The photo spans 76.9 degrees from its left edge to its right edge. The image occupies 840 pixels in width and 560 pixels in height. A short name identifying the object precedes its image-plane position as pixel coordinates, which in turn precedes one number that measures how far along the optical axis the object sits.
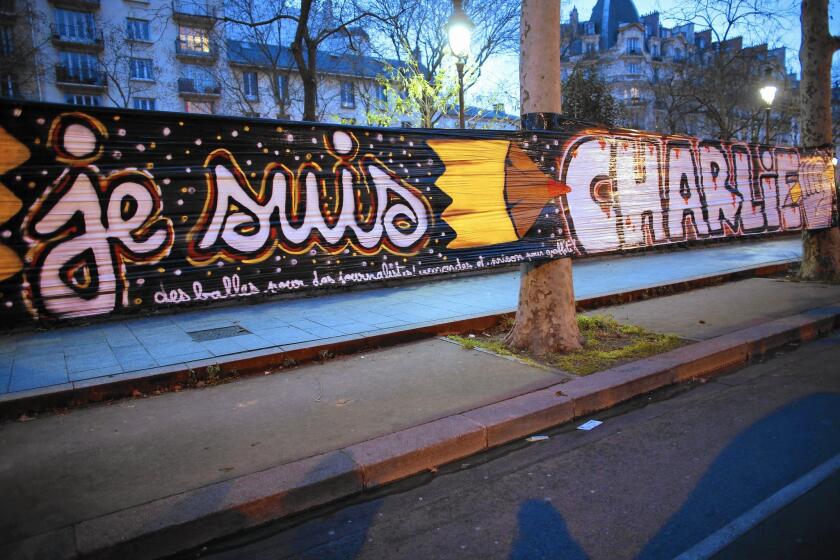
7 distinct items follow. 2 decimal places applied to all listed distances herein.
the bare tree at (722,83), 26.88
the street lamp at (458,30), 11.11
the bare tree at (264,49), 20.53
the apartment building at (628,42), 67.88
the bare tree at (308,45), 13.02
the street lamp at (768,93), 19.20
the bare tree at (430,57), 21.95
